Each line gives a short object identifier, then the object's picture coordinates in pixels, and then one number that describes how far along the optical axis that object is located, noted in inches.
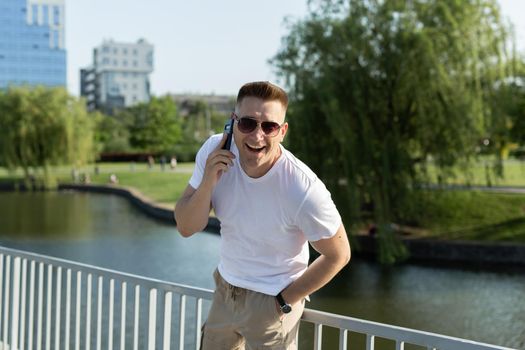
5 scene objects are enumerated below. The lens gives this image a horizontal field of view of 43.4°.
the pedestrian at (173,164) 1680.6
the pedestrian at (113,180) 1380.4
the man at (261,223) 76.7
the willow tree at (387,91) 541.3
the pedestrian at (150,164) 1727.4
